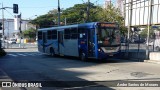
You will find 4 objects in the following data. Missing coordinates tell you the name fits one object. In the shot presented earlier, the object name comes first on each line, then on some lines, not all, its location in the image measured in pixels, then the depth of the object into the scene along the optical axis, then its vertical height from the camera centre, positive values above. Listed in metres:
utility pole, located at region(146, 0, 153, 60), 15.27 +1.22
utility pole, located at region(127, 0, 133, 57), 20.45 +2.05
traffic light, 25.35 +3.38
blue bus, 14.43 -0.36
